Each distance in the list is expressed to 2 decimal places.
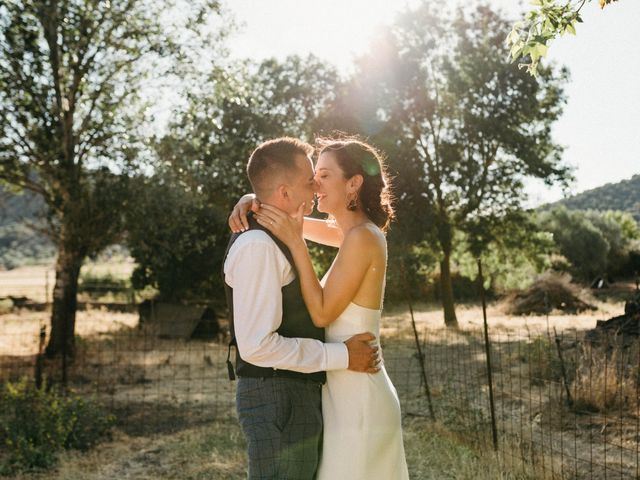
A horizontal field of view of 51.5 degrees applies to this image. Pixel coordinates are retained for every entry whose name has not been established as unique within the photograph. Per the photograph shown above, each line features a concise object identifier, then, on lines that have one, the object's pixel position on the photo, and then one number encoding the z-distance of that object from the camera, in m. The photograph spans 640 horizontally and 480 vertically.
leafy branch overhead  3.26
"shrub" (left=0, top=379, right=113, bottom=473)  6.83
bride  3.08
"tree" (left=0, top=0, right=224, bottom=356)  12.34
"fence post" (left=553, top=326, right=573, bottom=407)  7.84
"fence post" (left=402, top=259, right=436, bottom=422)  7.84
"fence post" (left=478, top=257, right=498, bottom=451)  6.44
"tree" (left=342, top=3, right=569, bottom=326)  18.53
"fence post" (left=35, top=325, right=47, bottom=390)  8.53
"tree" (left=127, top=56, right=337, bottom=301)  13.72
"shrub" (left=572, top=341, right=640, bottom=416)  7.98
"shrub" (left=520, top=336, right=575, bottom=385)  9.66
